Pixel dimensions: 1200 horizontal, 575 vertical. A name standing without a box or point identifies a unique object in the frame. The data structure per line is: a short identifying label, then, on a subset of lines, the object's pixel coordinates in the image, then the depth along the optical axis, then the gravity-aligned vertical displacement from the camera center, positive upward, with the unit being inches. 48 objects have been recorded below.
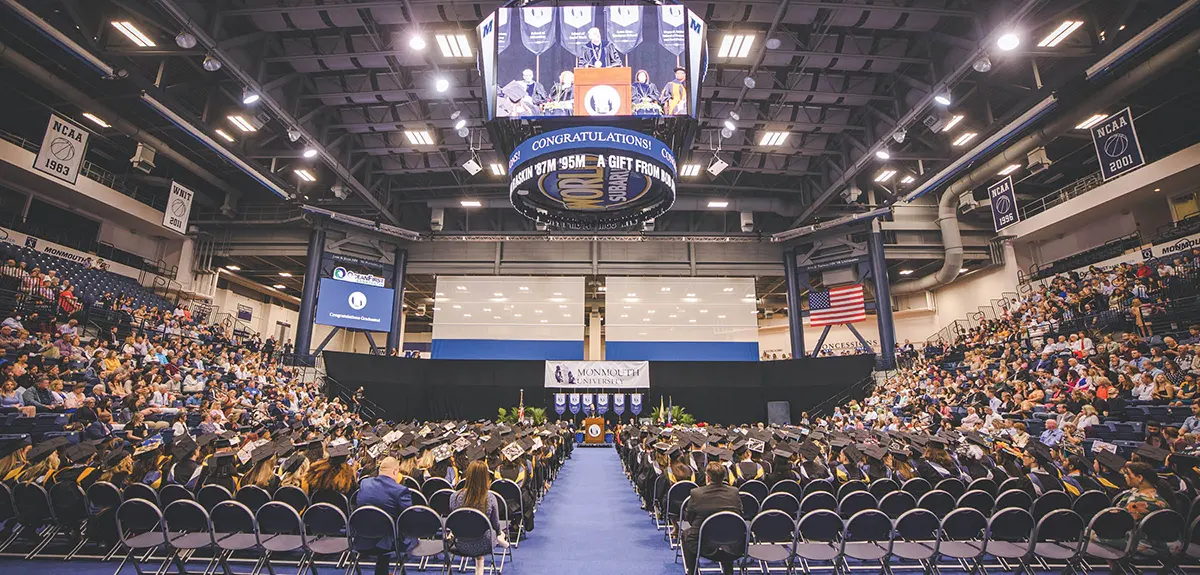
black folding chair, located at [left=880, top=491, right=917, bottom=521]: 188.5 -36.5
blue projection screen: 808.9 +150.6
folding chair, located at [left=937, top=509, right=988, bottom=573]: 160.9 -41.2
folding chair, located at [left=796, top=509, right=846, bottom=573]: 165.6 -41.9
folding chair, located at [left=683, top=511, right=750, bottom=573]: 158.6 -40.4
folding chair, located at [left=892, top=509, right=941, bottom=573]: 166.2 -42.0
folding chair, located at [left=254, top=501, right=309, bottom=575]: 166.2 -41.5
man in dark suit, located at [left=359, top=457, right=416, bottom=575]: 166.4 -32.1
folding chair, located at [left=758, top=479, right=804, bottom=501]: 214.4 -35.7
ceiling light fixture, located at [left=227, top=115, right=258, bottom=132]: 585.6 +316.1
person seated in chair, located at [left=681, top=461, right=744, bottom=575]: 166.2 -35.0
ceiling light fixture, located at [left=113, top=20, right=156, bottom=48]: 435.2 +315.5
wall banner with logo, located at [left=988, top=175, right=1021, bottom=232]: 601.0 +237.1
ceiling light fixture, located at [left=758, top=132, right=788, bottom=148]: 657.0 +339.5
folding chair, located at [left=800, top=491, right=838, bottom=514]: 187.8 -36.7
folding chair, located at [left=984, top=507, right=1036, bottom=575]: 165.6 -40.9
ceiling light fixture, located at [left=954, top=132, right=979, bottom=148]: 584.6 +307.3
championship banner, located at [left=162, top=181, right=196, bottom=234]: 666.8 +250.3
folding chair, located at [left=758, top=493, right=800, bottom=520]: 189.6 -37.6
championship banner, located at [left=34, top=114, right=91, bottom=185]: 471.2 +233.7
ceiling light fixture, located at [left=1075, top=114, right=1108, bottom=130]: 574.0 +322.2
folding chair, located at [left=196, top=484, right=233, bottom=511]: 185.8 -36.0
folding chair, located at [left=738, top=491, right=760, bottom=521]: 192.4 -38.8
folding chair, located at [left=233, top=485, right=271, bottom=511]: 193.5 -37.4
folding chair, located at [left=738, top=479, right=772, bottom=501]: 219.0 -37.2
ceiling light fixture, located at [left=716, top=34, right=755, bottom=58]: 473.7 +335.9
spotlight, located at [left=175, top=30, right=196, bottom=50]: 412.5 +287.6
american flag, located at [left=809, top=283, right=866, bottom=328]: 816.3 +157.6
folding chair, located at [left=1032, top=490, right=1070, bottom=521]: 176.9 -34.0
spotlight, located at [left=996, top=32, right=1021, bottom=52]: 398.6 +283.8
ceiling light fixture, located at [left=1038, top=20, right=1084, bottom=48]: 424.5 +313.8
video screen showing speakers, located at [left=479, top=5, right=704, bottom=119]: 346.6 +230.3
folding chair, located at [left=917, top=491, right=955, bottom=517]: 189.9 -36.6
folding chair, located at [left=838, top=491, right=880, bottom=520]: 188.5 -36.9
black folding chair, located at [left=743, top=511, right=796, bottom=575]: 162.9 -41.3
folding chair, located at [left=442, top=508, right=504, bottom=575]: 156.9 -41.3
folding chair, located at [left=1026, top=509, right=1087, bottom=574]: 159.6 -39.6
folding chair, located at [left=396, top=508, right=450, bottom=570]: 156.0 -38.0
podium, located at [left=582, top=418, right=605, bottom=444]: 823.1 -50.7
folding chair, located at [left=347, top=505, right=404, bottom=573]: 153.5 -40.6
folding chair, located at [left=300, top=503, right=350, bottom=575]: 164.2 -40.3
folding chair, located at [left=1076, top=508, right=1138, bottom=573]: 155.2 -39.0
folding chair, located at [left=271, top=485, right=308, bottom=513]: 189.5 -36.9
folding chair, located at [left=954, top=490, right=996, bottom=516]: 192.5 -36.5
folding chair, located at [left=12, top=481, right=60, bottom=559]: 185.8 -39.5
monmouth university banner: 844.6 +42.6
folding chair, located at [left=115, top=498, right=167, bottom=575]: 161.2 -38.6
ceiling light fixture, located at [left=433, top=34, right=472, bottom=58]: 473.4 +334.3
